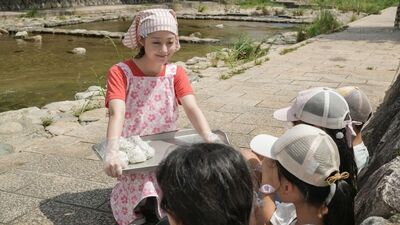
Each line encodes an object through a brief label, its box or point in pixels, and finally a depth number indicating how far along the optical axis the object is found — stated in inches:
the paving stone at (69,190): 111.3
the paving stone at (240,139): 150.5
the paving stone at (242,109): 189.3
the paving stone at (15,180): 118.6
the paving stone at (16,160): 133.8
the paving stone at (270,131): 160.6
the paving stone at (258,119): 172.2
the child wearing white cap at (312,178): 66.0
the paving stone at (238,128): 164.0
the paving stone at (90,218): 101.0
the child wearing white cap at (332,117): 82.9
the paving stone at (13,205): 103.6
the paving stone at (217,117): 173.3
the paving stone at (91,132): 159.2
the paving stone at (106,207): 106.3
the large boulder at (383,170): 63.4
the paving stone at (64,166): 127.6
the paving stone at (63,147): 144.2
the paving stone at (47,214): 101.4
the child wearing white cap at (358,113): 95.6
